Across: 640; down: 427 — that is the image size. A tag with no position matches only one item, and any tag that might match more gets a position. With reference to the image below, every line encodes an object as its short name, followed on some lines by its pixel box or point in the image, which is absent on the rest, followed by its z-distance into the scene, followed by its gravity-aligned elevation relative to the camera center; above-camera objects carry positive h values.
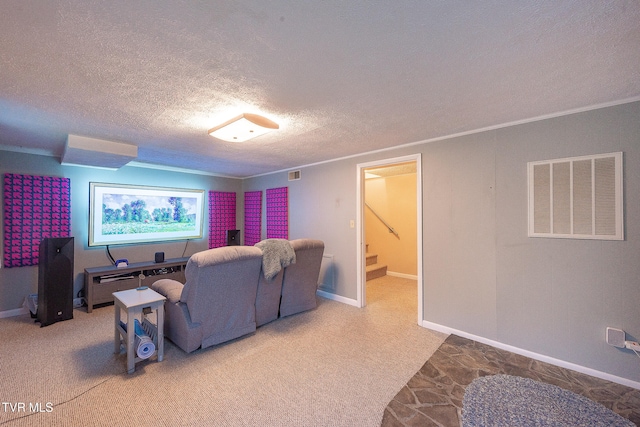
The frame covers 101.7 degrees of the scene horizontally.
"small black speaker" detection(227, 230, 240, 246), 5.20 -0.44
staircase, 5.40 -1.13
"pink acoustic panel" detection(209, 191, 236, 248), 5.35 -0.01
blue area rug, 1.67 -1.32
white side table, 2.12 -0.86
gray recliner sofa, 2.36 -0.81
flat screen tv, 3.92 +0.02
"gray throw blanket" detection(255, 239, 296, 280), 2.77 -0.44
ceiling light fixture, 2.14 +0.77
